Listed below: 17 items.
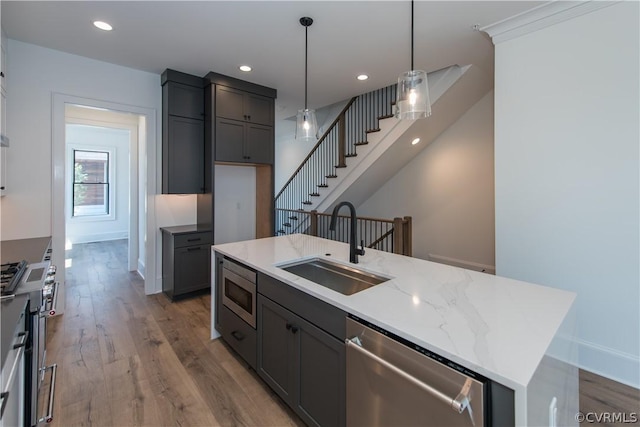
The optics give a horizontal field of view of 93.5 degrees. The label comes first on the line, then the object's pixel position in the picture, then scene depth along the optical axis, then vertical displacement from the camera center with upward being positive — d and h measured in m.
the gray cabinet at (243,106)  3.88 +1.43
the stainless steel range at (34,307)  1.39 -0.50
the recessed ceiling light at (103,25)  2.65 +1.66
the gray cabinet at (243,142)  3.91 +0.94
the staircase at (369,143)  4.08 +1.15
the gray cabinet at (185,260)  3.65 -0.62
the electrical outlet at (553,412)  1.04 -0.71
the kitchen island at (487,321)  0.90 -0.43
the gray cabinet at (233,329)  2.15 -0.92
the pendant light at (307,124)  2.72 +0.79
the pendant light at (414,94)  1.99 +0.79
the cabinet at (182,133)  3.76 +0.99
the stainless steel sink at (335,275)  1.85 -0.43
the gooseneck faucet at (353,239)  2.00 -0.19
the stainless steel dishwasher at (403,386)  0.92 -0.61
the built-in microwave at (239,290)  2.09 -0.60
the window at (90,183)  7.08 +0.66
